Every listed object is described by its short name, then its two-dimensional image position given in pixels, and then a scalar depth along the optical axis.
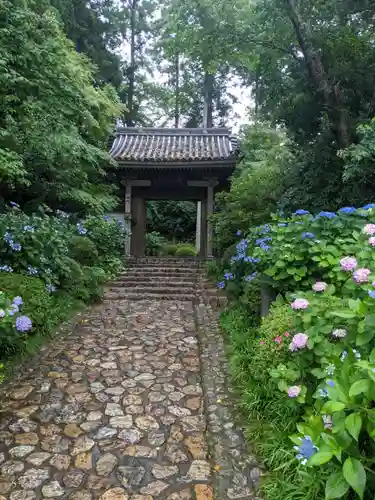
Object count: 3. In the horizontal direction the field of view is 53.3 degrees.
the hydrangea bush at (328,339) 1.38
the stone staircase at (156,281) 7.70
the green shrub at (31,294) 4.09
